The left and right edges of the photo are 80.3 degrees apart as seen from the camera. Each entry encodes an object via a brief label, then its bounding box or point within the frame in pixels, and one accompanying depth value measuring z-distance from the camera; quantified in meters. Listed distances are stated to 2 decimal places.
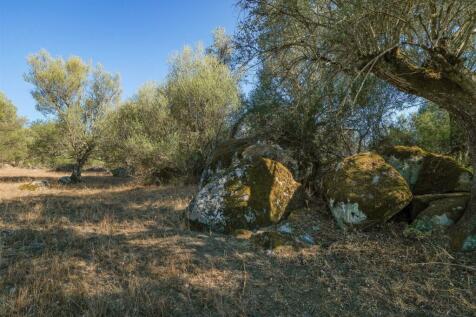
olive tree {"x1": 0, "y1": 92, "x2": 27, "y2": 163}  23.84
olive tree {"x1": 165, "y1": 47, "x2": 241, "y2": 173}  14.78
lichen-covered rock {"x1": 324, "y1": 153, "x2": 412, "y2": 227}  5.45
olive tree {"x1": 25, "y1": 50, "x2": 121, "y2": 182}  16.95
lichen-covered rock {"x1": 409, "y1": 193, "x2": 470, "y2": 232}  5.08
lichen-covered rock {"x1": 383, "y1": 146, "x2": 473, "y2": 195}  6.32
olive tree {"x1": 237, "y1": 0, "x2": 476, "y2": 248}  4.54
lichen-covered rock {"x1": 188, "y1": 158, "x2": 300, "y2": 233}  6.02
